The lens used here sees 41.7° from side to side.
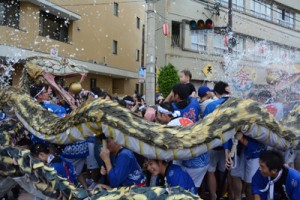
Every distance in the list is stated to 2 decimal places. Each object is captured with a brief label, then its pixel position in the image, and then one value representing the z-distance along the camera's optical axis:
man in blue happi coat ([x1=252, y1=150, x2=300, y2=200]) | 2.91
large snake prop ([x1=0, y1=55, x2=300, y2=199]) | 2.91
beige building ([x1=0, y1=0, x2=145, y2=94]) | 14.29
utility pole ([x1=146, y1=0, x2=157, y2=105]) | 10.26
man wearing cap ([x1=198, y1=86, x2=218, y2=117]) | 5.30
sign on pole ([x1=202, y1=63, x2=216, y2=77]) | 12.06
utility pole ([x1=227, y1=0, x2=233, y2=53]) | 14.28
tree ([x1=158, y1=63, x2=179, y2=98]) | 16.06
